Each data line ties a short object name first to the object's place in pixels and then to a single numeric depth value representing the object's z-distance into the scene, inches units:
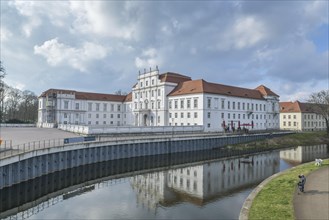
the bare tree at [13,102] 3287.4
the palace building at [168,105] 2415.1
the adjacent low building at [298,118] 3791.8
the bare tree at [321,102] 2819.9
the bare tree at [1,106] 2775.8
